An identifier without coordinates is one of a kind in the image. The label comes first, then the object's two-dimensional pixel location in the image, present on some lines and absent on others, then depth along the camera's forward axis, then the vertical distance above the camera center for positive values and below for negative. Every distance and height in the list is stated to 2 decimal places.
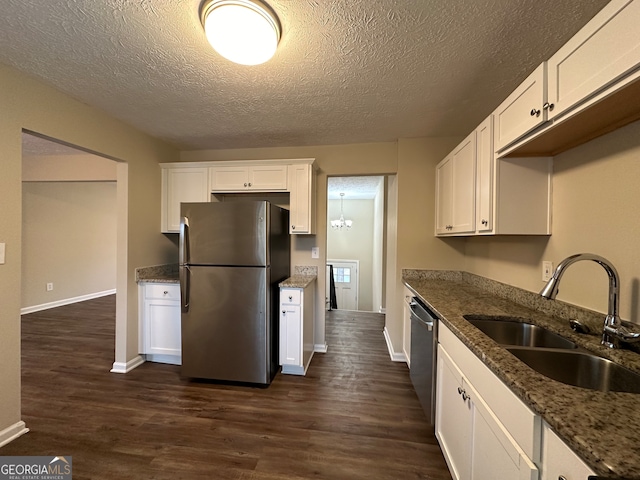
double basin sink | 0.99 -0.54
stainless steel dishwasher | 1.70 -0.84
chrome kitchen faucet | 1.04 -0.25
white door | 7.26 -1.31
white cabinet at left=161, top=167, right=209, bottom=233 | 2.89 +0.51
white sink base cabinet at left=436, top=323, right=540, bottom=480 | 0.80 -0.74
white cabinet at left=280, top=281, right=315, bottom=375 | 2.43 -0.86
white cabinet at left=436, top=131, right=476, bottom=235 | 1.91 +0.42
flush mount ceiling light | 1.14 +0.98
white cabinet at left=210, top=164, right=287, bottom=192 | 2.77 +0.64
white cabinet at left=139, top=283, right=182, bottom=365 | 2.67 -0.90
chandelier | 6.28 +0.35
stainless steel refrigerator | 2.30 -0.50
